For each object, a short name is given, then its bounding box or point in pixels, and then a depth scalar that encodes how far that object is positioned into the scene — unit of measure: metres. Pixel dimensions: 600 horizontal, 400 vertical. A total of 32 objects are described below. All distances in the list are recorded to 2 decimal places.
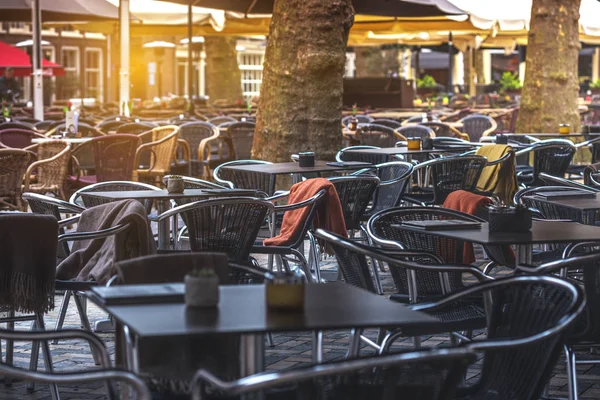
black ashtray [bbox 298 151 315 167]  11.24
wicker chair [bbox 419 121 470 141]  19.31
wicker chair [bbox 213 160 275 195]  11.49
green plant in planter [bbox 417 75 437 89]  48.57
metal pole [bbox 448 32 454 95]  35.91
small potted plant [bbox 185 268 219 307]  4.26
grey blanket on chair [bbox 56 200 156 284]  6.70
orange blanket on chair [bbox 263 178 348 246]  8.65
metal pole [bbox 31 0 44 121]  19.06
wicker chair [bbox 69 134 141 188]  15.11
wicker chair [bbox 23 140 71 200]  14.45
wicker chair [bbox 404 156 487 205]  11.93
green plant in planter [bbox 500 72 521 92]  45.27
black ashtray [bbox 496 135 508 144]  13.95
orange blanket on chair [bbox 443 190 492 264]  7.95
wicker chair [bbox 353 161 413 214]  10.99
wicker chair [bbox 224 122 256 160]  19.25
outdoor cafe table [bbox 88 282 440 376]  3.97
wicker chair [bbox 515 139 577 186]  14.09
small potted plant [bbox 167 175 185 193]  8.89
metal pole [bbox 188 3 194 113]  24.01
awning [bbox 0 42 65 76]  24.12
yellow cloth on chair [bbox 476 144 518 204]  12.53
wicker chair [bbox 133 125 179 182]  16.48
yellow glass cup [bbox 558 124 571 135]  17.48
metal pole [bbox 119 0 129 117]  20.74
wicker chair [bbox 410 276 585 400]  4.43
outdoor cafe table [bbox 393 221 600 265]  6.24
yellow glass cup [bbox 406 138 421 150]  13.35
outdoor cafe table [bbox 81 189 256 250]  8.73
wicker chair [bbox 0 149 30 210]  12.52
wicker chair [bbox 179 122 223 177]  18.77
